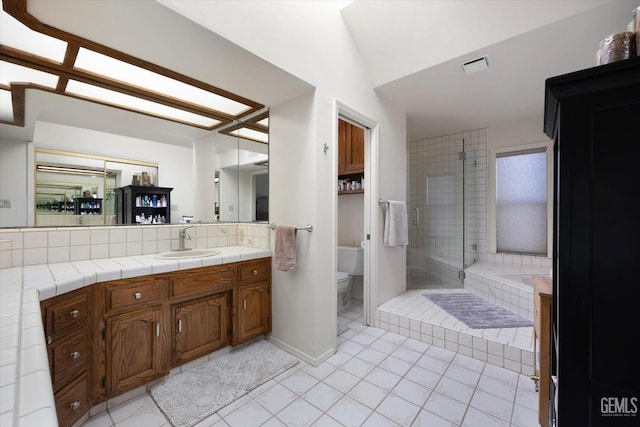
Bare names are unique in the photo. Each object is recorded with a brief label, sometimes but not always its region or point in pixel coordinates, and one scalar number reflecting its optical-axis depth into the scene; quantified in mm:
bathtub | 2459
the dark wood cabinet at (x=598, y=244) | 676
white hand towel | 2680
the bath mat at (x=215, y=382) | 1537
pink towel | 2074
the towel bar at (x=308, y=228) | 2021
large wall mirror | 1726
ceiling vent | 2054
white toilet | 3117
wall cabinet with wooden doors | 3125
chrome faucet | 2227
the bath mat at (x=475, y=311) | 2303
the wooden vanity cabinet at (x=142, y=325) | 1280
